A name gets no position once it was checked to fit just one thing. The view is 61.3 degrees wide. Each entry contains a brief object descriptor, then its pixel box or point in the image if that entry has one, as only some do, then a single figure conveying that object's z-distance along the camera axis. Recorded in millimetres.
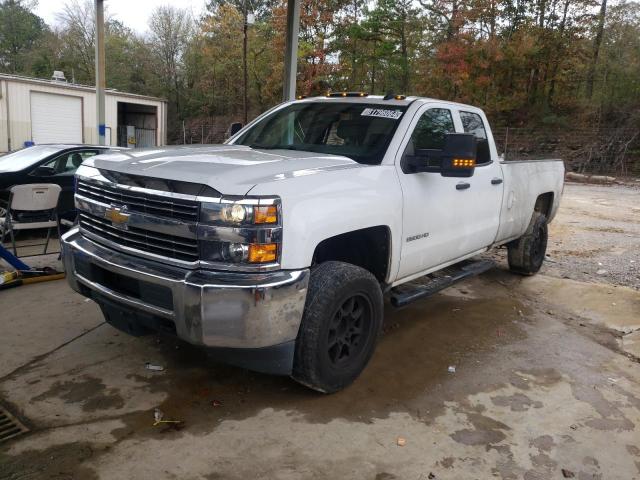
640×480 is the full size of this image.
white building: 20719
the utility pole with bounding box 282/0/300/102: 8344
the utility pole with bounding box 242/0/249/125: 22577
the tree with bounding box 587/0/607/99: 29094
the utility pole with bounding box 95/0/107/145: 12560
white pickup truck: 2857
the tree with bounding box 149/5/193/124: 42469
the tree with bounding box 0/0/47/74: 49188
